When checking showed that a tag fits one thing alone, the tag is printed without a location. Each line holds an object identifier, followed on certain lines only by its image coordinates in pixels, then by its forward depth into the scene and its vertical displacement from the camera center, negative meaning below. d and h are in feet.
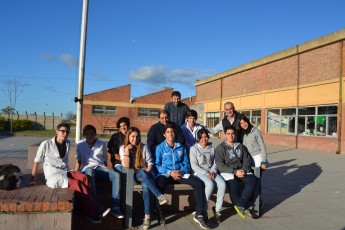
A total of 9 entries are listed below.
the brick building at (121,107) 134.51 +4.10
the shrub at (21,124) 112.68 -4.04
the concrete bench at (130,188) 15.10 -3.69
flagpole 22.68 +3.34
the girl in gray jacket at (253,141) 19.57 -1.40
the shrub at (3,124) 108.17 -3.81
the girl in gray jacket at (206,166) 16.48 -2.71
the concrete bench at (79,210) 12.54 -4.08
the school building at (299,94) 57.47 +5.86
